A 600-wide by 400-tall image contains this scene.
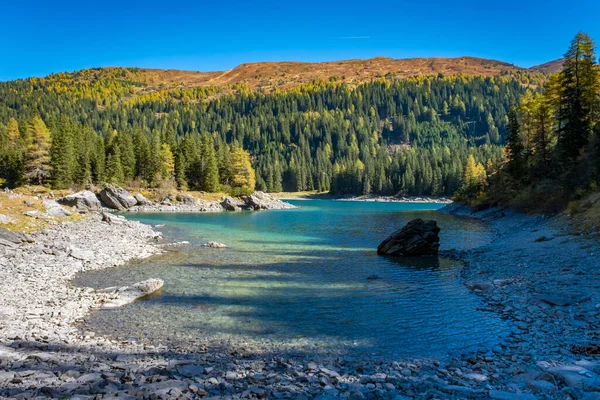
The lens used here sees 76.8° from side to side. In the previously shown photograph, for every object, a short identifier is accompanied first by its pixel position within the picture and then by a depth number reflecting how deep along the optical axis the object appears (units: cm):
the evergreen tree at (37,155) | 7050
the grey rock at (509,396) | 696
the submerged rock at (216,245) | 3118
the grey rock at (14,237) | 2261
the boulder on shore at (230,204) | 8400
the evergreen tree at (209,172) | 9444
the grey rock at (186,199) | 8312
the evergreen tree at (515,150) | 5341
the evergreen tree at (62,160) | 7219
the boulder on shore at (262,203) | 8962
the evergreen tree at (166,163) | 8956
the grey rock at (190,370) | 844
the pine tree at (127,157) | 8662
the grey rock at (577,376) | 709
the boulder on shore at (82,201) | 5641
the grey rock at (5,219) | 2626
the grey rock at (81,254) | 2226
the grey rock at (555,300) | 1278
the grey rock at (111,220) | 4056
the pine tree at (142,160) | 8919
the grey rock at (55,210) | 3756
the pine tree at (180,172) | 9325
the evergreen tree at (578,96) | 4078
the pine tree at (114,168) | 8200
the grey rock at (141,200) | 7869
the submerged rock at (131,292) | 1501
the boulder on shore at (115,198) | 7352
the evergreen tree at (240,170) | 10238
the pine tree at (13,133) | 8698
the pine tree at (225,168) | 10238
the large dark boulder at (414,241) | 2738
